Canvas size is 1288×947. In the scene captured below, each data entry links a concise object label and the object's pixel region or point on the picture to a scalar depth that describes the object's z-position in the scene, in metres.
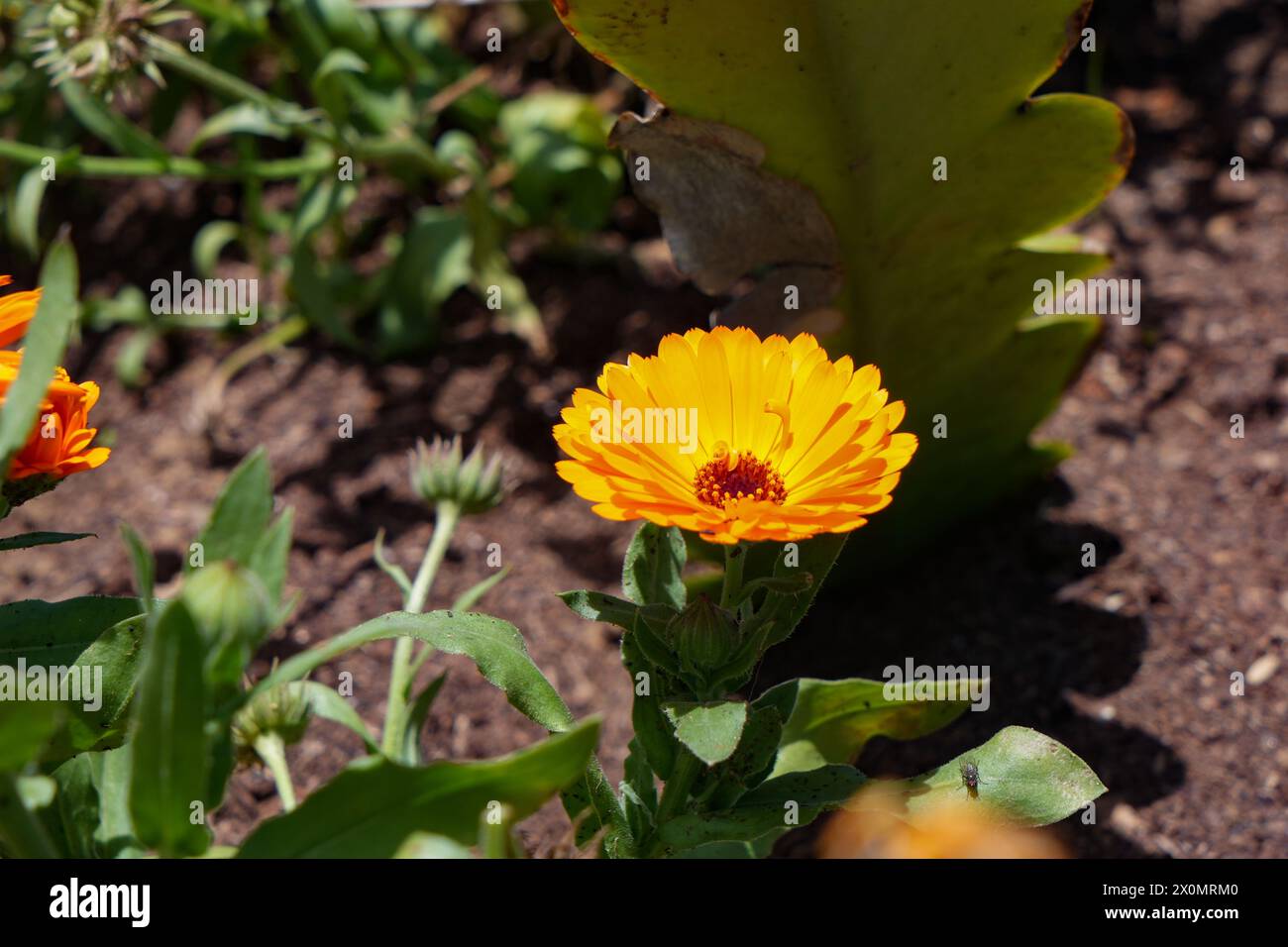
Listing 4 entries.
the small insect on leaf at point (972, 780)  0.34
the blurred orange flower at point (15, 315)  0.32
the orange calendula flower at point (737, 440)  0.31
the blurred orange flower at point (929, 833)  0.31
